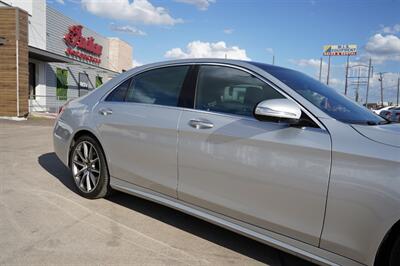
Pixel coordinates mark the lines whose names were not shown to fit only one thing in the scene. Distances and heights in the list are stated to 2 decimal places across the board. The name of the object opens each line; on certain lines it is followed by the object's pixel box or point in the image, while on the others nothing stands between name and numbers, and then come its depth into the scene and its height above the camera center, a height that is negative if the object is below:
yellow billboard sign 75.94 +11.71
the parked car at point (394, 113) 20.06 -0.30
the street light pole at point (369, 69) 61.98 +6.42
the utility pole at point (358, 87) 68.82 +3.68
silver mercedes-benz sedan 2.36 -0.43
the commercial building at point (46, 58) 16.02 +1.99
